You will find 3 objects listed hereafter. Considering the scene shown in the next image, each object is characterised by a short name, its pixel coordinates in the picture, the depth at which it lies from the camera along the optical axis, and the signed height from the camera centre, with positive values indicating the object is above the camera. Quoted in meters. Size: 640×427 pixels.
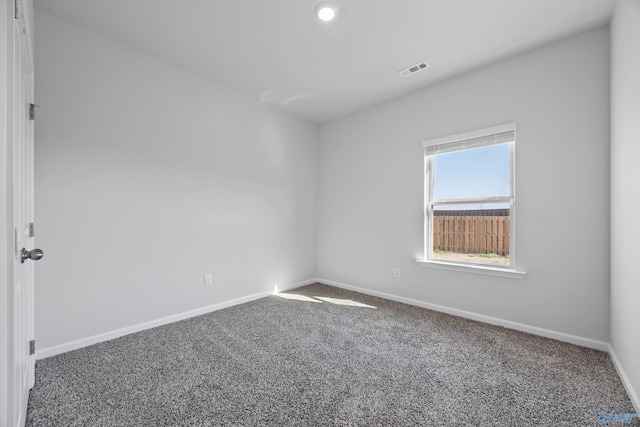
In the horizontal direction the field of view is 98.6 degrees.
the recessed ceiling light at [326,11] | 2.07 +1.55
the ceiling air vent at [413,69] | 2.86 +1.53
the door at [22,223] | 1.21 -0.06
